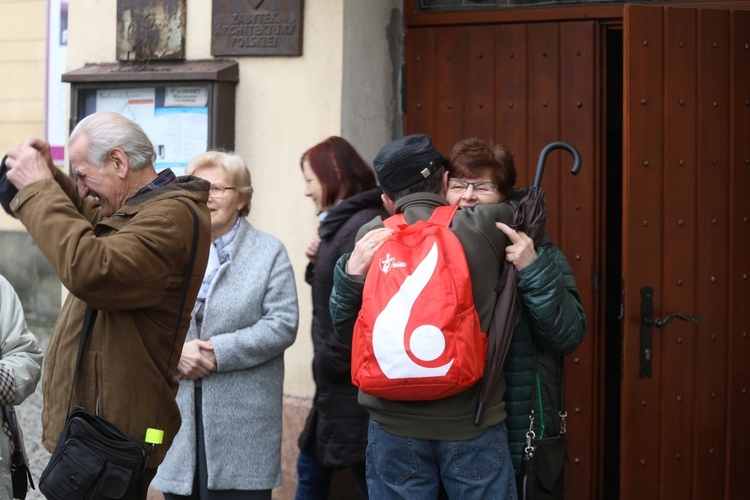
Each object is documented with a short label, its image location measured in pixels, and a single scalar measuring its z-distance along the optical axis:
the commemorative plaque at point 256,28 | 5.14
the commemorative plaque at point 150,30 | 5.41
